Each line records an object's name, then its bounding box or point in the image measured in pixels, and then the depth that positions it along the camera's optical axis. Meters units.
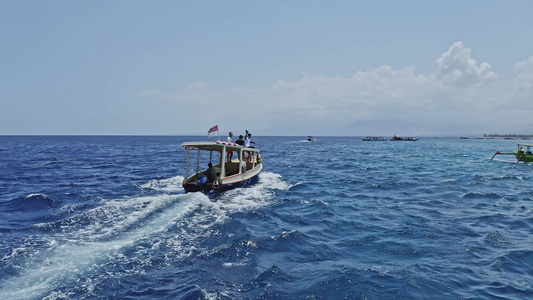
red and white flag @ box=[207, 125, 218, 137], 19.79
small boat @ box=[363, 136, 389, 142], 144.59
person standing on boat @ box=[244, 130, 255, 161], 25.83
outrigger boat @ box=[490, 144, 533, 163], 42.53
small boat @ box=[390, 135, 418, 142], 140.25
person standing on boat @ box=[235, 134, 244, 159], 24.47
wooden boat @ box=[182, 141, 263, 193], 18.67
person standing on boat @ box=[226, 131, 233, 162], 25.33
